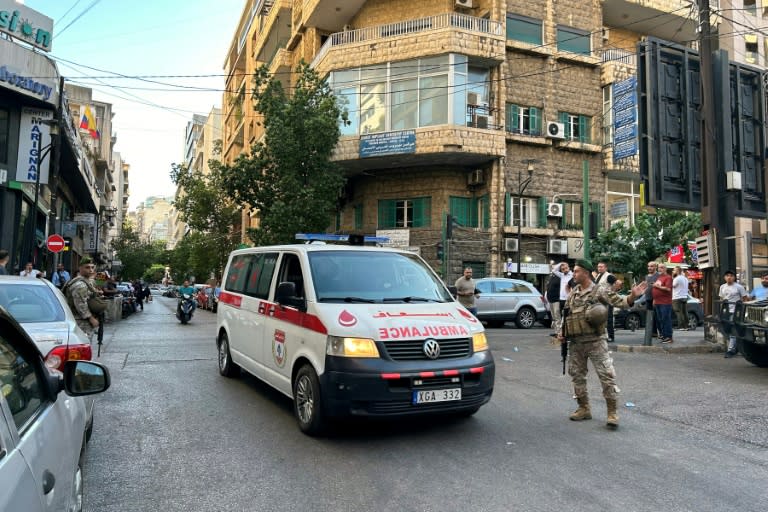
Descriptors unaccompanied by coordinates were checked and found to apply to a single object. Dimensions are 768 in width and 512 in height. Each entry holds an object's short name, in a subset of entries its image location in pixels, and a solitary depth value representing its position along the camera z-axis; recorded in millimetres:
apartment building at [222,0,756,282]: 25438
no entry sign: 19656
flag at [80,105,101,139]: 44769
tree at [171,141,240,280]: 38375
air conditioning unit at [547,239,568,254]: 27281
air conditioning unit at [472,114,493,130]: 26188
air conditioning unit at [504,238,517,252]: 26359
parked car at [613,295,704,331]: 19109
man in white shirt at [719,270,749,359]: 12109
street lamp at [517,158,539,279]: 25266
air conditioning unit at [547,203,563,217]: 27422
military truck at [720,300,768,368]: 8711
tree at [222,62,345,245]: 24438
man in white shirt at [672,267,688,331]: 16688
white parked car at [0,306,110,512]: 1714
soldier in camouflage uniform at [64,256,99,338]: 8258
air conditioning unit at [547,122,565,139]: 27625
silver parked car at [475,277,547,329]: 19328
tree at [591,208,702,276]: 28234
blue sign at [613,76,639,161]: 21188
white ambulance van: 5043
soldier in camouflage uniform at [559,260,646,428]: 5949
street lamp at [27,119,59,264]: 21797
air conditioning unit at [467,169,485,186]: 26750
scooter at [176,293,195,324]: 20250
